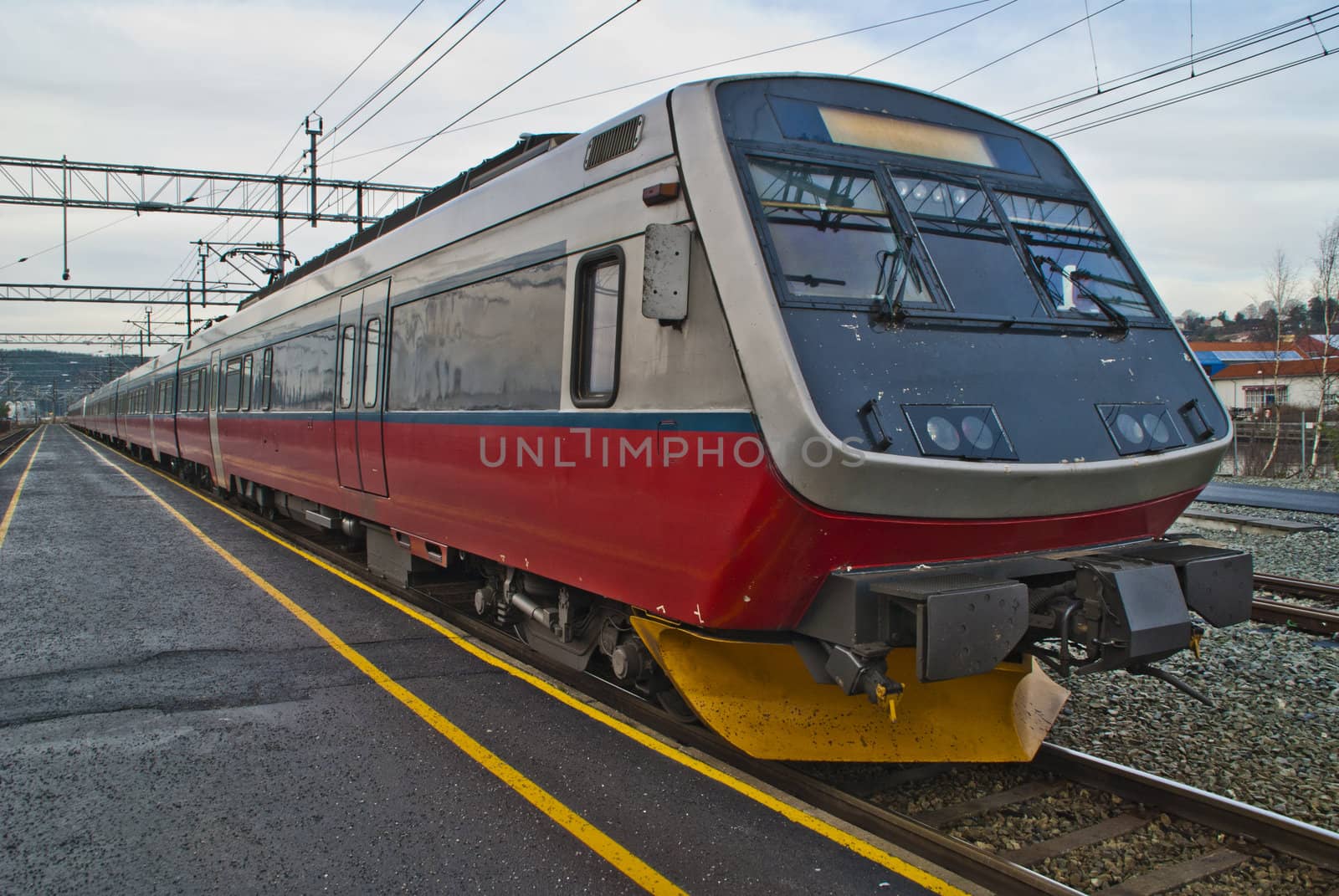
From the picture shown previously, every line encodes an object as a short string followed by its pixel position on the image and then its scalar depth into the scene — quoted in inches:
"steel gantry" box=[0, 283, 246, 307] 1424.7
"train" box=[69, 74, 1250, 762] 141.6
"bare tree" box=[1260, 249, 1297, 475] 1024.9
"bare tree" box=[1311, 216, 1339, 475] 1112.8
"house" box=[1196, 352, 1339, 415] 1729.8
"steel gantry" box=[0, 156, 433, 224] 890.7
